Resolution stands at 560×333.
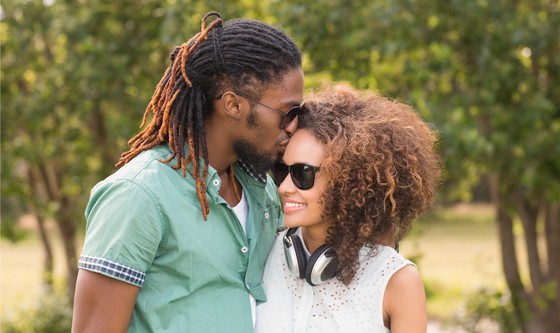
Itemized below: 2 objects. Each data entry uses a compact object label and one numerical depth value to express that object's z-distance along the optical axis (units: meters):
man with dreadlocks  2.31
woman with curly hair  2.62
